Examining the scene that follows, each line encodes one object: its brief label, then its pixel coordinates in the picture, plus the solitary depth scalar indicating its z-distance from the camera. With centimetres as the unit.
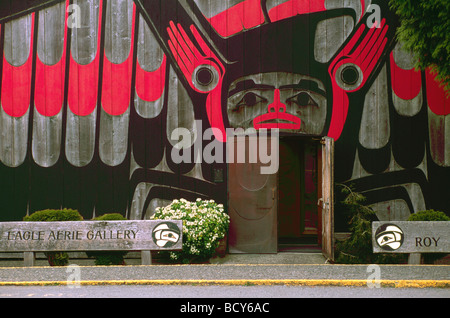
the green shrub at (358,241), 817
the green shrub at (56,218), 778
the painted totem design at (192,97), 920
